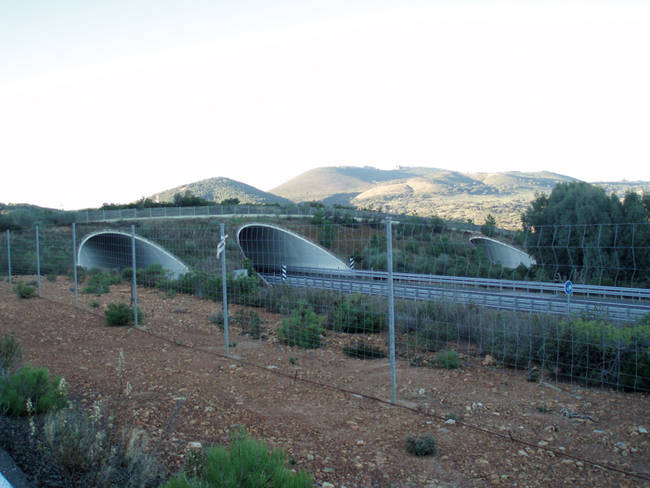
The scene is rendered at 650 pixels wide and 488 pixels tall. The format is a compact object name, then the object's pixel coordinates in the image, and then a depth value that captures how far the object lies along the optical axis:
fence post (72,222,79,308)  14.55
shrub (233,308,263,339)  11.46
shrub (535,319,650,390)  6.84
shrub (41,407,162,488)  3.70
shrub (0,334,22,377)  6.64
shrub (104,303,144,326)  12.01
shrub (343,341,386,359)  9.44
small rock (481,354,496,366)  8.80
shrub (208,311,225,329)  12.44
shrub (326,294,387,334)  9.93
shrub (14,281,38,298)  16.45
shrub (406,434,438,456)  4.84
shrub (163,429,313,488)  3.35
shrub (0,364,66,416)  5.16
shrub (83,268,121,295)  18.16
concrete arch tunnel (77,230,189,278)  26.58
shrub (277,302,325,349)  10.19
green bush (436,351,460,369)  8.45
